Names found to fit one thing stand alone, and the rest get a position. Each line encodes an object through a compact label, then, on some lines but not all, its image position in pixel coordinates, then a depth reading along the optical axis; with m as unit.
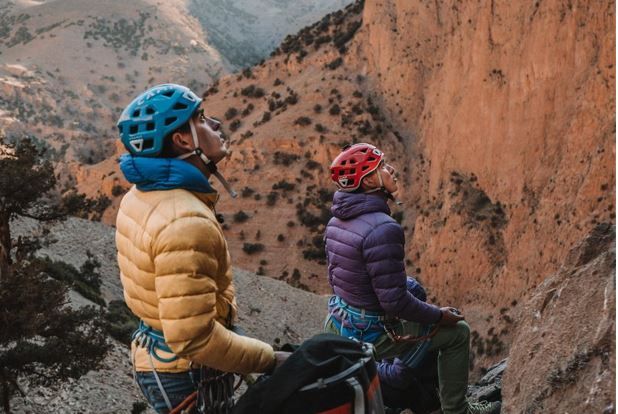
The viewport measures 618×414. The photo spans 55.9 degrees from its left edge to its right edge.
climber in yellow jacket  2.43
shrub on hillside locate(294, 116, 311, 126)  37.56
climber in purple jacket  3.98
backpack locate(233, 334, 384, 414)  2.56
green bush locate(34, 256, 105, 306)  16.05
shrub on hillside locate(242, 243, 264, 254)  32.62
